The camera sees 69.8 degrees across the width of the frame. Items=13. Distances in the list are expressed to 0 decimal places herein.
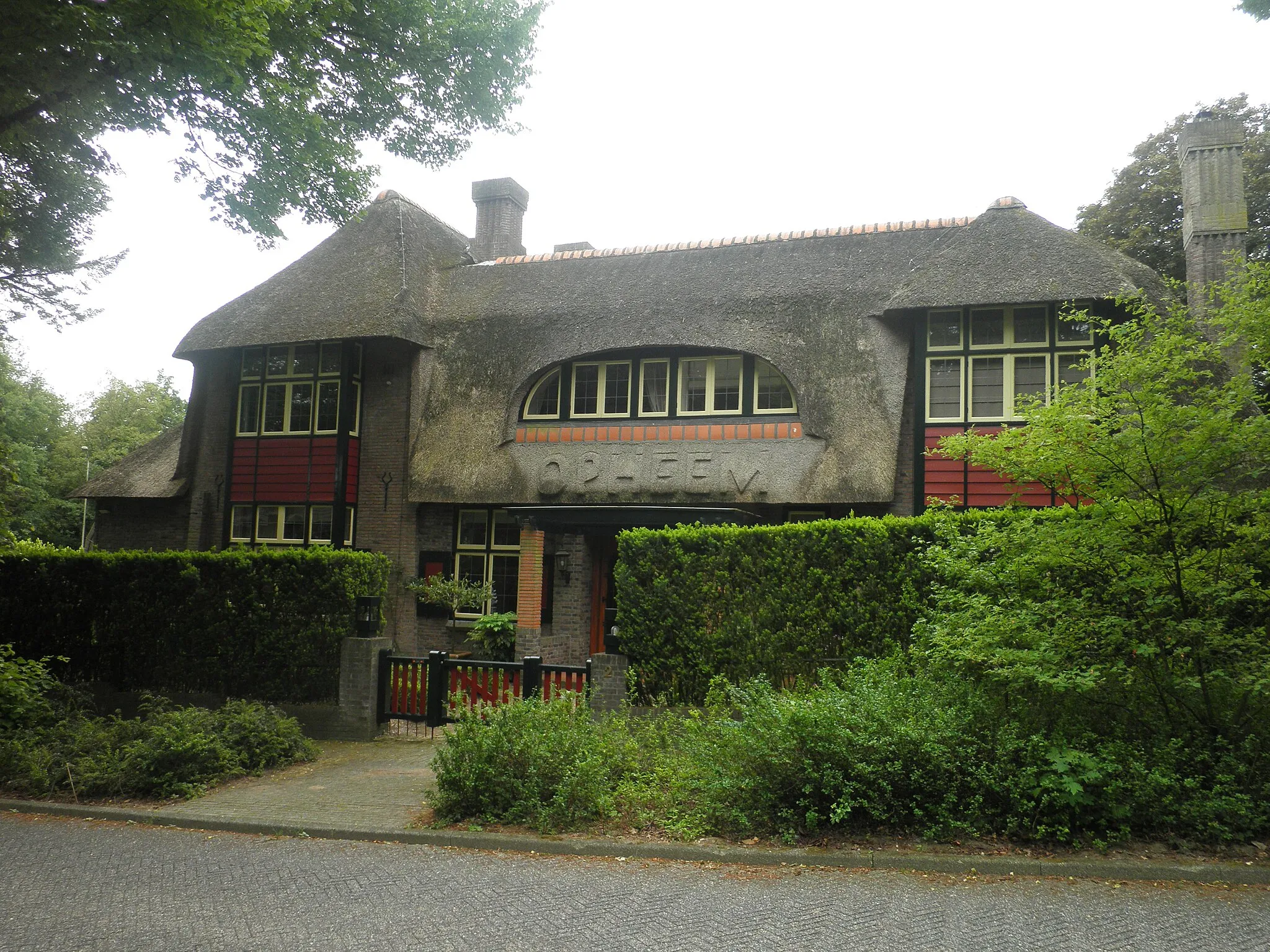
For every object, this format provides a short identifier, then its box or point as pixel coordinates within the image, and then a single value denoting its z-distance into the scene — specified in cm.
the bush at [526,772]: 699
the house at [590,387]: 1474
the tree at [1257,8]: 718
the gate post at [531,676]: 1041
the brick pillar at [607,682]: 1020
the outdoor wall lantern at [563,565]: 1592
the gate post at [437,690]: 1087
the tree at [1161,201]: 2158
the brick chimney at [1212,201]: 1488
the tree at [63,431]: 4281
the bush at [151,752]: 848
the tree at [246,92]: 920
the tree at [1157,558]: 650
